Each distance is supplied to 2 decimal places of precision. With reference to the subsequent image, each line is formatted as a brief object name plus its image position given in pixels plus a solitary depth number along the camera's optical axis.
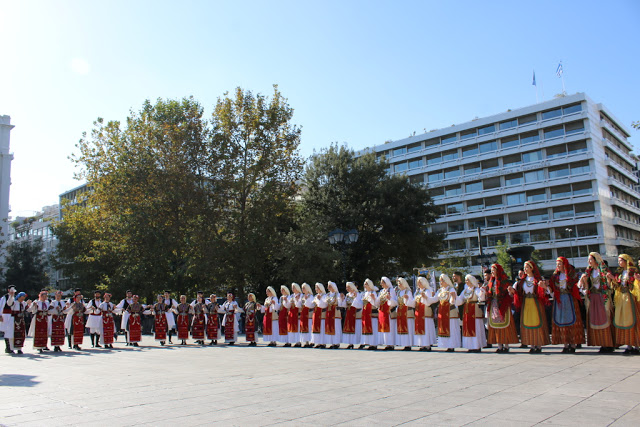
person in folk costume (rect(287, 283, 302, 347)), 16.91
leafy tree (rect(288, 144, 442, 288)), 33.19
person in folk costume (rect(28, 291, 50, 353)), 16.86
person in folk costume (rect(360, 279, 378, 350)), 14.63
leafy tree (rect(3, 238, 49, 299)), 49.00
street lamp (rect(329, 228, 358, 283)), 19.70
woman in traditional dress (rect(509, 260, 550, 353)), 11.52
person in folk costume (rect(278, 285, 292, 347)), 17.20
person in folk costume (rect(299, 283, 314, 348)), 16.50
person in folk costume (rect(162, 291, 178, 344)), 19.22
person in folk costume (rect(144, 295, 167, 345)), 18.81
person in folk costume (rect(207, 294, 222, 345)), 19.02
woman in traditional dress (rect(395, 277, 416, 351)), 13.87
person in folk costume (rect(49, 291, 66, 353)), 17.05
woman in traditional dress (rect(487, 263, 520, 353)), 11.95
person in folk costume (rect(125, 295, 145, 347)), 18.31
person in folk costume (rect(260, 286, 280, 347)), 17.44
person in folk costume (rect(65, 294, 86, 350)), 17.72
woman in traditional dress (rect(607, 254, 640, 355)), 10.55
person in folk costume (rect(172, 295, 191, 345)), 19.34
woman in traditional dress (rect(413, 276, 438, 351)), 13.43
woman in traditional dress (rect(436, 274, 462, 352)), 12.97
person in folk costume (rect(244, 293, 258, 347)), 17.66
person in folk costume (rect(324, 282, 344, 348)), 15.59
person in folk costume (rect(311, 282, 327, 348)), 15.91
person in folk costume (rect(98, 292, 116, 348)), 17.77
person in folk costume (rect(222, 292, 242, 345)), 18.70
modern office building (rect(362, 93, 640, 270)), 59.03
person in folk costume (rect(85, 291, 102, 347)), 17.81
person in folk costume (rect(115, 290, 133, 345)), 18.45
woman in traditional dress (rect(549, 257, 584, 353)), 11.24
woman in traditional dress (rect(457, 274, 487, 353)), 12.55
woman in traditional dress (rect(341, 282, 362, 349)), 15.41
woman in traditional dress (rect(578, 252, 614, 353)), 10.91
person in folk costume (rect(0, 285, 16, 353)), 16.47
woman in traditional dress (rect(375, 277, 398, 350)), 14.16
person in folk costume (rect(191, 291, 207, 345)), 18.97
